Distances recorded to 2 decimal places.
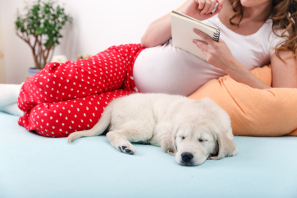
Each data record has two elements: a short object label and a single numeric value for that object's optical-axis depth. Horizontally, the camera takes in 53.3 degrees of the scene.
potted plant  3.05
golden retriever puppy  0.97
